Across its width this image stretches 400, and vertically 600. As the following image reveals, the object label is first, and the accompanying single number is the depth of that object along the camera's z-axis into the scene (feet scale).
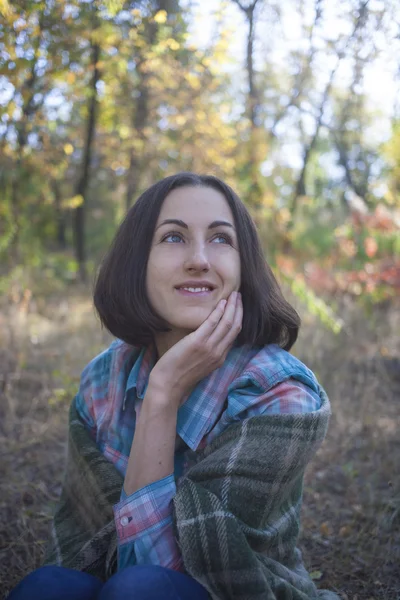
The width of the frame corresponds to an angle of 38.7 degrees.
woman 4.71
